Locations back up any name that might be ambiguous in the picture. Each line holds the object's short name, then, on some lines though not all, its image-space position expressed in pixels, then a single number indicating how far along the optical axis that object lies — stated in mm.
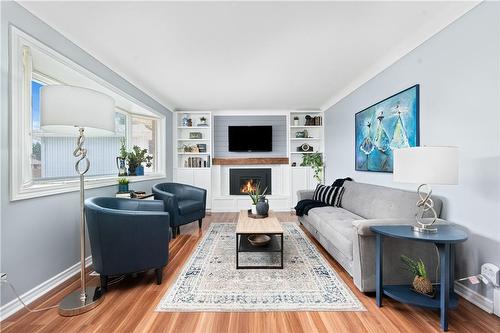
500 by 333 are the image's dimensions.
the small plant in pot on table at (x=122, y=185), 3178
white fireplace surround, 5461
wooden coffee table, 2455
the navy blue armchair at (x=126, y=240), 1957
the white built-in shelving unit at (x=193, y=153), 5461
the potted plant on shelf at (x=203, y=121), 5527
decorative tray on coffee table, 3094
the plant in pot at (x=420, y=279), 1732
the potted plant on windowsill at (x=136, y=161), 3697
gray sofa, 1934
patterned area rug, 1832
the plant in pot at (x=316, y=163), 5320
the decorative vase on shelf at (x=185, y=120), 5512
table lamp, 1612
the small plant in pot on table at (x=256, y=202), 3140
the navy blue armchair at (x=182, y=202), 3459
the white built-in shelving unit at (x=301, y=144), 5453
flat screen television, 5504
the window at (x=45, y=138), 1795
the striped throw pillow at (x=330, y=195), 3653
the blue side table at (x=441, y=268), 1538
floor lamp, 1607
